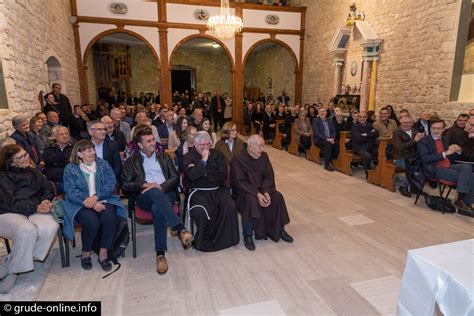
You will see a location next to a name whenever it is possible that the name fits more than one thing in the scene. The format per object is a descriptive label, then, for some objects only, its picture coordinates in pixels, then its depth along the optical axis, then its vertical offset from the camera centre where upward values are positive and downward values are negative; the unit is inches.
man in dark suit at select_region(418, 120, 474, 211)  148.6 -30.8
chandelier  331.6 +80.8
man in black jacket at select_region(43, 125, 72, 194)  134.2 -24.1
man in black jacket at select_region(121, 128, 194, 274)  107.9 -30.7
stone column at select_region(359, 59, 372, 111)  322.7 +15.1
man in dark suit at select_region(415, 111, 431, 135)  231.3 -16.3
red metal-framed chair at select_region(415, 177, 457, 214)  152.5 -39.1
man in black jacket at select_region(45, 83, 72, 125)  239.3 -4.2
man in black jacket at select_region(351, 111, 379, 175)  220.4 -24.2
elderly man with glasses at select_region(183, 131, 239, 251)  117.0 -37.5
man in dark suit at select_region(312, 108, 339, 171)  250.6 -25.5
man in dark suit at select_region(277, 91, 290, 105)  484.4 +4.7
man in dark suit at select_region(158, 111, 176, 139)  216.7 -18.6
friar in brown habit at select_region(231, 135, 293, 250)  121.2 -37.3
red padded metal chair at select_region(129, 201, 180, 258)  109.4 -41.7
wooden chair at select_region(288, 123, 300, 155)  299.6 -41.1
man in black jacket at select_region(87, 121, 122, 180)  131.8 -20.0
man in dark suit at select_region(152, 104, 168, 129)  240.2 -15.1
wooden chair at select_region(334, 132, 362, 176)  225.1 -40.2
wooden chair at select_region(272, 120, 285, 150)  334.3 -36.7
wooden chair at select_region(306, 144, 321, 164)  265.9 -44.9
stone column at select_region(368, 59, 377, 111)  319.6 +16.9
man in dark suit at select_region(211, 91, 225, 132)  473.4 -9.7
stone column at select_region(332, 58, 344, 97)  368.2 +31.0
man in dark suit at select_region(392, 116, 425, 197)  178.4 -24.2
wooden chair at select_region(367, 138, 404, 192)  188.5 -42.1
